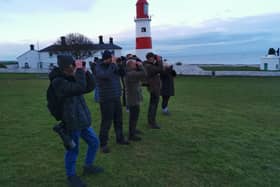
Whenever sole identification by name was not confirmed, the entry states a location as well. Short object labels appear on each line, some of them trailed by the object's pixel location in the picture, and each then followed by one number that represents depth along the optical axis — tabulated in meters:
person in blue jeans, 2.95
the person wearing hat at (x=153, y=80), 5.87
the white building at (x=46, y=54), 45.25
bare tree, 41.81
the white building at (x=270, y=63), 31.91
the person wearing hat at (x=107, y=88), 4.34
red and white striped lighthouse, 24.34
